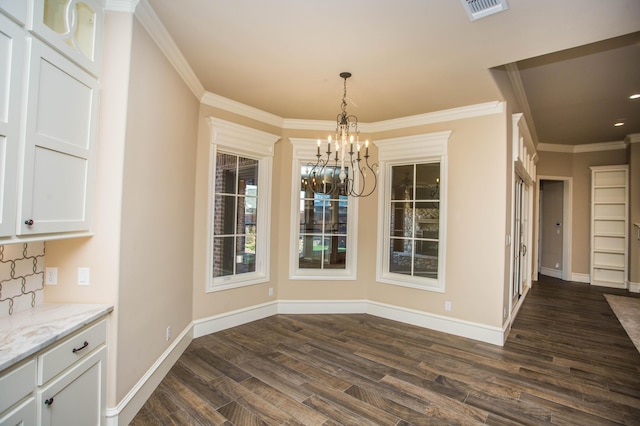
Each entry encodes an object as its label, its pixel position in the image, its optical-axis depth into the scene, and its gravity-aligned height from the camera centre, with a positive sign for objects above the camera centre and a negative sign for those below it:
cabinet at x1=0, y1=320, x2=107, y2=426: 1.35 -0.85
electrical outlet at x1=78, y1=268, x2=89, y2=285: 2.01 -0.42
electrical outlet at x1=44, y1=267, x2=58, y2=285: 2.00 -0.41
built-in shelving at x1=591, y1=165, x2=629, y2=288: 6.69 +0.08
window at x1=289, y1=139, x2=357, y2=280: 4.53 -0.13
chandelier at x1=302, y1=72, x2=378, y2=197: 4.60 +0.59
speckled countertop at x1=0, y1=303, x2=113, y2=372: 1.38 -0.60
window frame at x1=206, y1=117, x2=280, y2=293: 3.68 +0.53
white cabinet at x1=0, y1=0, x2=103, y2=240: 1.41 +0.48
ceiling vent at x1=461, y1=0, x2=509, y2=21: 2.03 +1.42
